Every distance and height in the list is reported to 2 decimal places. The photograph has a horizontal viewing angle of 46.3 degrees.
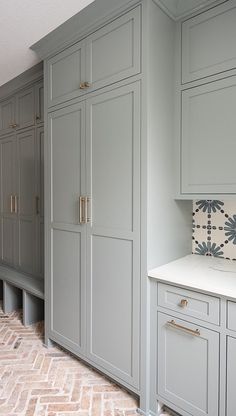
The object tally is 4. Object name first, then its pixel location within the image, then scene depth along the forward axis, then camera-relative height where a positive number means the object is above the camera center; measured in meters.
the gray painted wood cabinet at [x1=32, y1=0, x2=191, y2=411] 1.67 +0.16
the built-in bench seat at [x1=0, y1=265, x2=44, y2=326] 2.72 -1.06
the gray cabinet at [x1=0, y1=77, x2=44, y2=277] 2.84 +0.21
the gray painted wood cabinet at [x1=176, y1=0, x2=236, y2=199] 1.63 +0.59
